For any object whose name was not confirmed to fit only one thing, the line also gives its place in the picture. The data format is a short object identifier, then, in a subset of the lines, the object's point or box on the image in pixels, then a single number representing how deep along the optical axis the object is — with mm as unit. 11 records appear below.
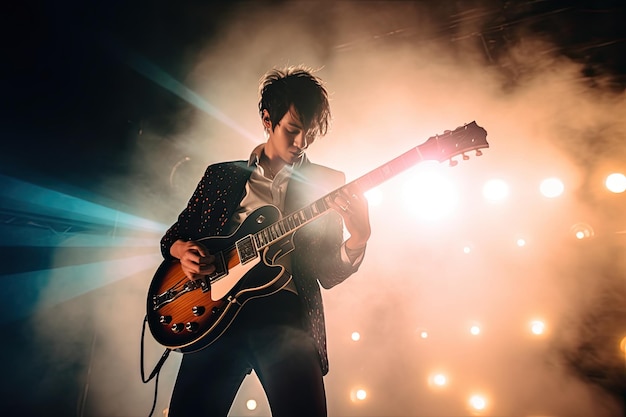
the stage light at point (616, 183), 3385
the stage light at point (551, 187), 3611
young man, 1506
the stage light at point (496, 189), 3822
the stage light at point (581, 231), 3646
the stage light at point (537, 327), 4133
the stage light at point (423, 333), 4547
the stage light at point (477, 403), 4328
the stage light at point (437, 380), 4504
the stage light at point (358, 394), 4668
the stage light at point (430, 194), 3912
